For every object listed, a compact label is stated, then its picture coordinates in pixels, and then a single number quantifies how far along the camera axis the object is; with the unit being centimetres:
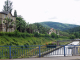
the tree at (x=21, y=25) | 4065
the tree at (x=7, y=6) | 4595
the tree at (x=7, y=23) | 3288
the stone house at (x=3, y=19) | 3431
